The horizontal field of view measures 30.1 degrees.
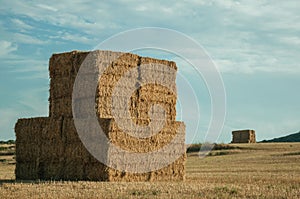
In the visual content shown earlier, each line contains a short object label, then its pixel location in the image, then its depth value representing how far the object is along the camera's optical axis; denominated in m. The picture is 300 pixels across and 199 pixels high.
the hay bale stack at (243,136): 56.62
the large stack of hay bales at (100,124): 18.98
